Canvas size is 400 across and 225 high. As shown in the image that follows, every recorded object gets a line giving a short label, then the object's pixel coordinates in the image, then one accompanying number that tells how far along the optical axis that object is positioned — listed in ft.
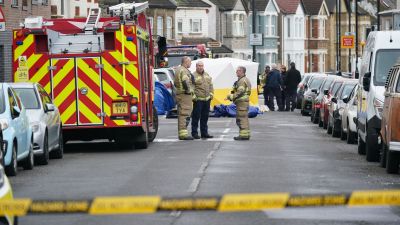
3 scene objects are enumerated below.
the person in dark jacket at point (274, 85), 162.19
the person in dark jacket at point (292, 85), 161.89
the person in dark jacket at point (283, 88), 165.37
